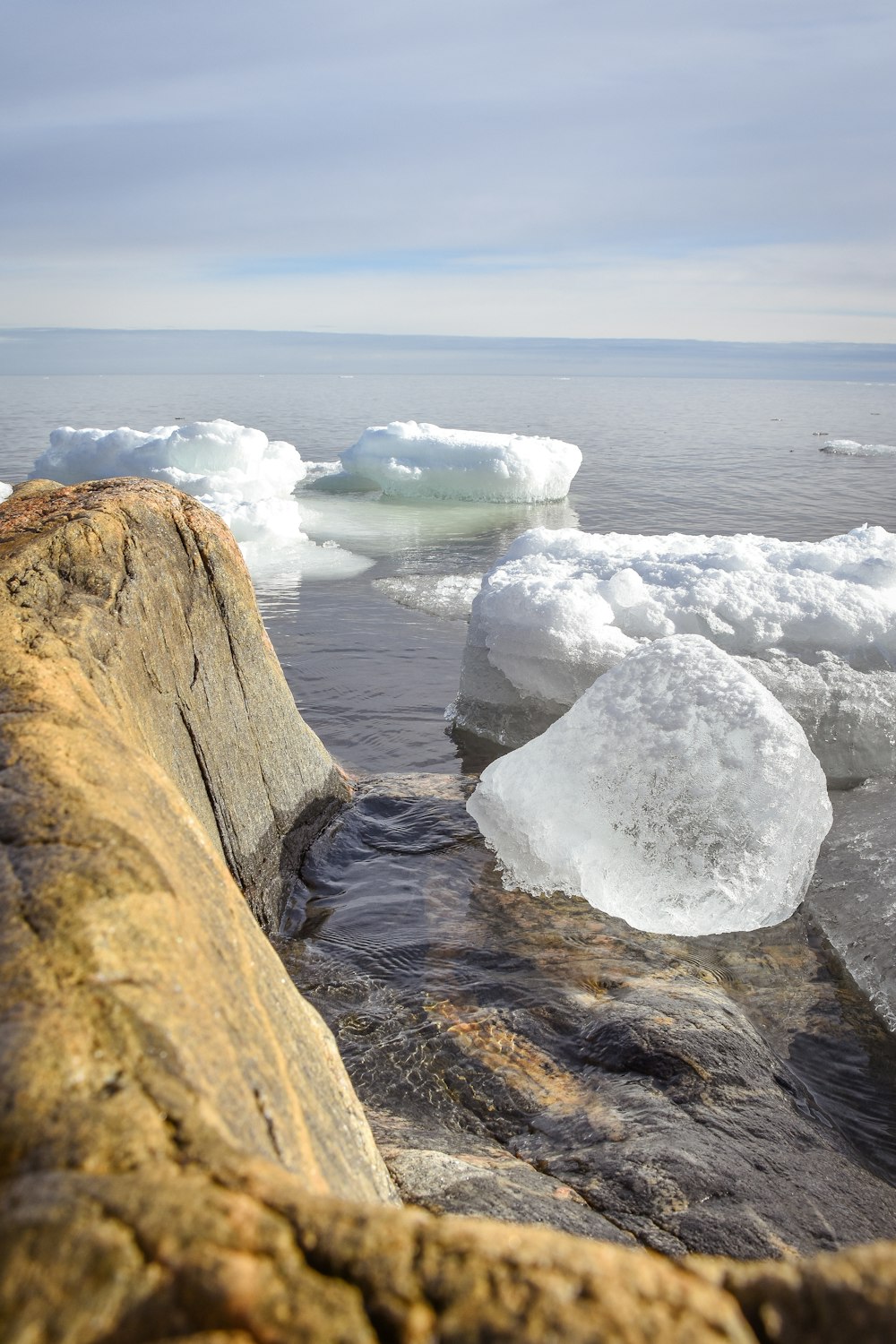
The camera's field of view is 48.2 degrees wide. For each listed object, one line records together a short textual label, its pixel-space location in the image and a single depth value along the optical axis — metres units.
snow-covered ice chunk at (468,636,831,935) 5.21
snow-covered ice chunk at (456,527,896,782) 7.27
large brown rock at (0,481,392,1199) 1.45
